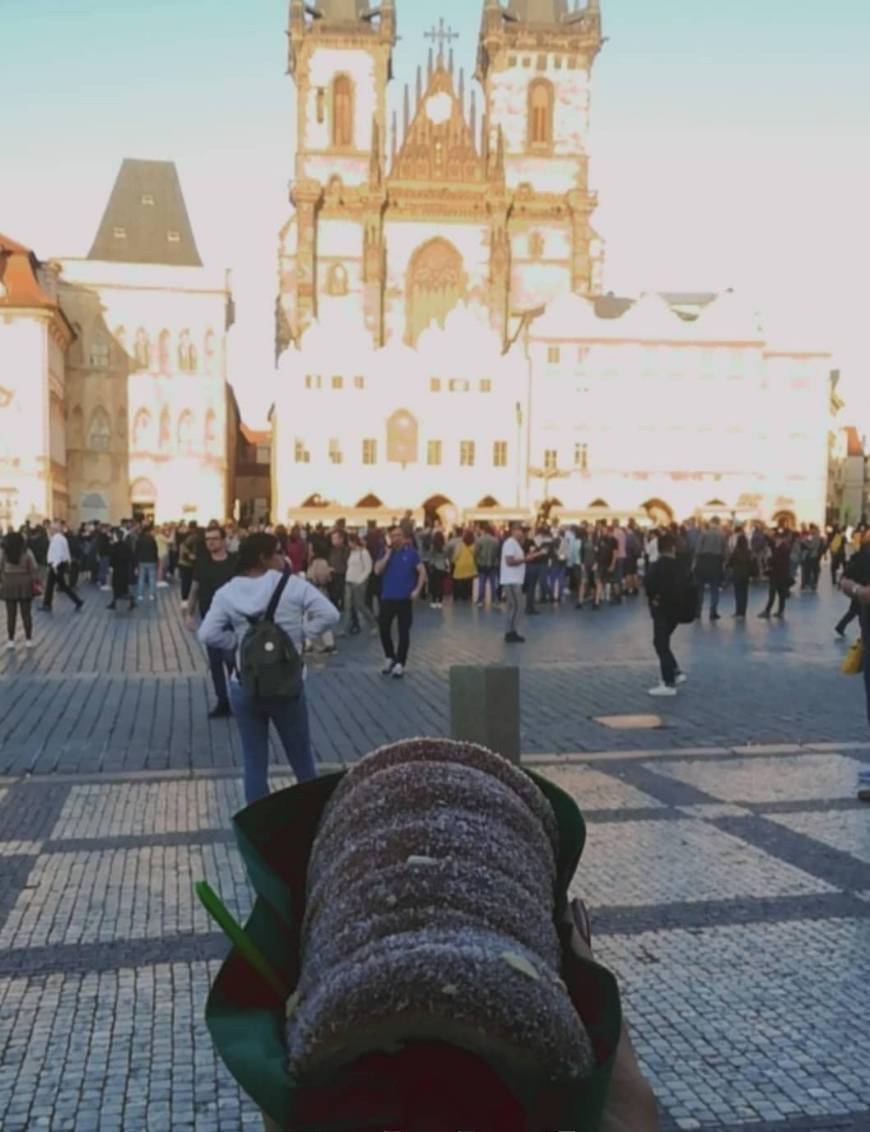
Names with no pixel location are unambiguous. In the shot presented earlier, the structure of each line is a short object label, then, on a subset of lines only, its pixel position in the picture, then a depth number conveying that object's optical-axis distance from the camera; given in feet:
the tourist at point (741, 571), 74.69
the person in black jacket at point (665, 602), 40.37
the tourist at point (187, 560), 62.93
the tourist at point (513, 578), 59.72
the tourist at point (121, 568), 82.07
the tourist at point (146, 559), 89.40
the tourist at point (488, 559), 85.66
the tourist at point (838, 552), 104.22
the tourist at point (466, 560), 86.43
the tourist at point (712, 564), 73.05
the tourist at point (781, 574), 73.20
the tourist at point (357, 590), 64.08
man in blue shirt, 45.09
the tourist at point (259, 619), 21.94
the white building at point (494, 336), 199.62
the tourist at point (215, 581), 35.63
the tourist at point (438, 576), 90.41
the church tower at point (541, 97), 248.52
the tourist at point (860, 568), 25.93
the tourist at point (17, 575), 52.29
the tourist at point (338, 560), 74.74
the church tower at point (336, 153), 235.40
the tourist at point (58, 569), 75.87
